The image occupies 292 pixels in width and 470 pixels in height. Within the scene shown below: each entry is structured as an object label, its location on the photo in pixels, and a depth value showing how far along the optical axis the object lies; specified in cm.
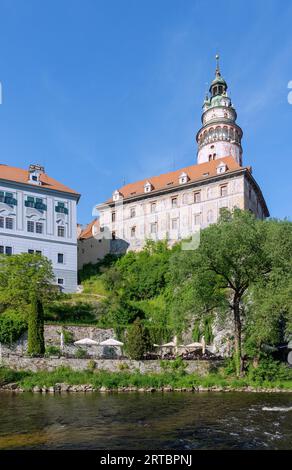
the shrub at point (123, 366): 3038
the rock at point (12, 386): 2725
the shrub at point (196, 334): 3769
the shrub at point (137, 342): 3108
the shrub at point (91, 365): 3020
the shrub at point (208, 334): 3706
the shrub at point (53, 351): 3286
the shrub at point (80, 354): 3151
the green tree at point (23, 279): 3612
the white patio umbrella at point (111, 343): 3412
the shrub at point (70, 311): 4144
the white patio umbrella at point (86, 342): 3396
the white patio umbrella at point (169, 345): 3643
